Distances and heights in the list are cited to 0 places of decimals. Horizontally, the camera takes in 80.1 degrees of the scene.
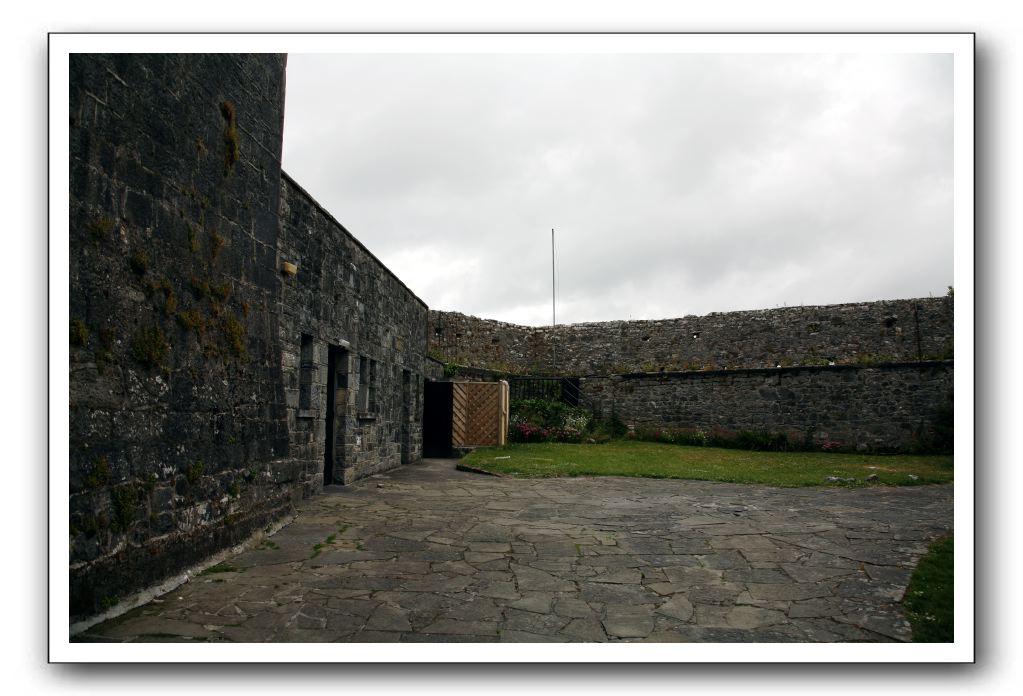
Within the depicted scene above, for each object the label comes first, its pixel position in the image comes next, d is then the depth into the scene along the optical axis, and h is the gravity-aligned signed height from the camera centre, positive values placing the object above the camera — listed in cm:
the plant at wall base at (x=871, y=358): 1806 +14
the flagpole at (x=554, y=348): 2379 +58
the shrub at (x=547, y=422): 1702 -174
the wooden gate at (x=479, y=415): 1577 -135
